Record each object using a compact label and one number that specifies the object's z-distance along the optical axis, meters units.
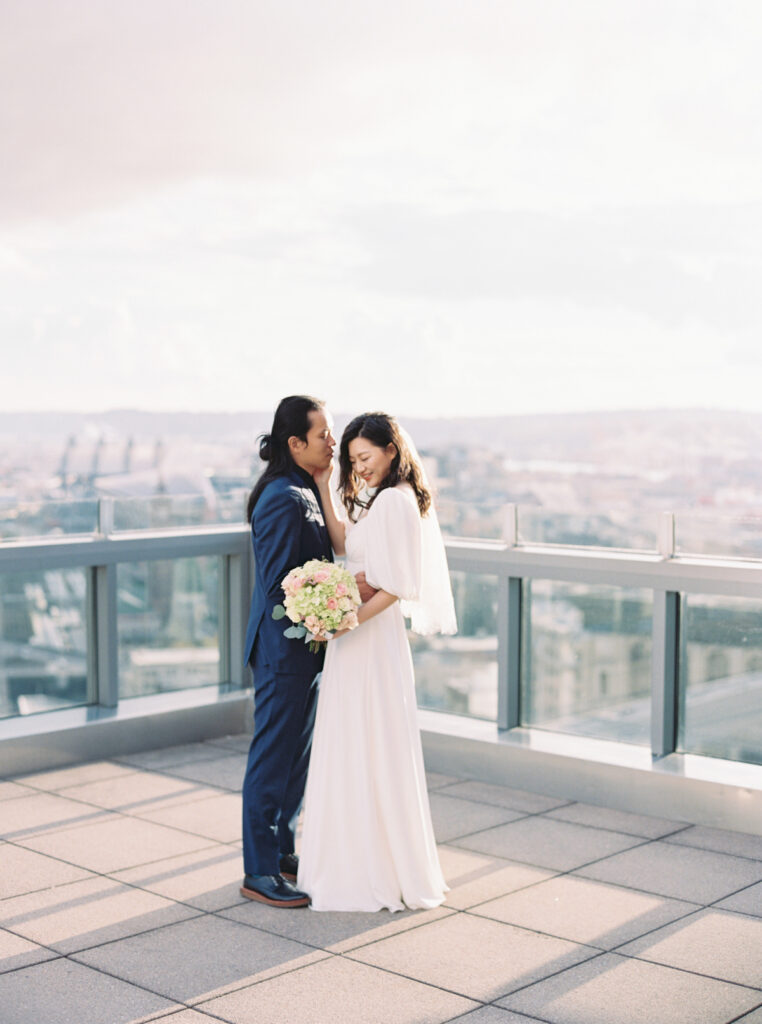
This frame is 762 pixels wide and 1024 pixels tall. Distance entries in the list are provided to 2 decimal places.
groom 3.81
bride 3.79
